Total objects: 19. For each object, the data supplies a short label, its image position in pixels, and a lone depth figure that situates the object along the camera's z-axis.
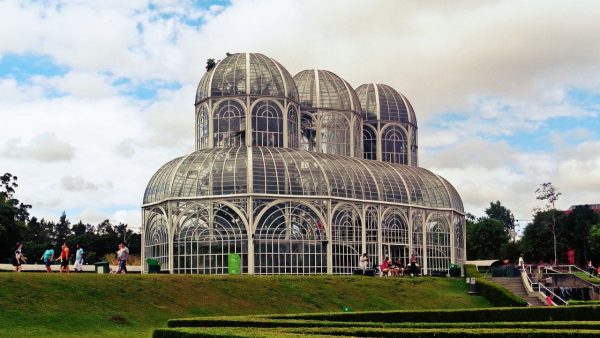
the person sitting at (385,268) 70.68
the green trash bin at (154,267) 66.50
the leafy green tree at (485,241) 148.75
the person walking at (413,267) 69.88
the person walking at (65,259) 52.18
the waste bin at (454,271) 76.06
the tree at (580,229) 129.12
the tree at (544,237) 130.12
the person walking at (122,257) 54.75
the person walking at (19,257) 52.00
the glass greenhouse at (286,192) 72.75
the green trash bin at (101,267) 61.91
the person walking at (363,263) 70.12
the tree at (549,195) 139.88
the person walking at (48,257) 54.07
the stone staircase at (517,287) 63.33
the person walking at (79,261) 55.56
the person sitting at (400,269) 71.56
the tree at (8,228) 100.25
